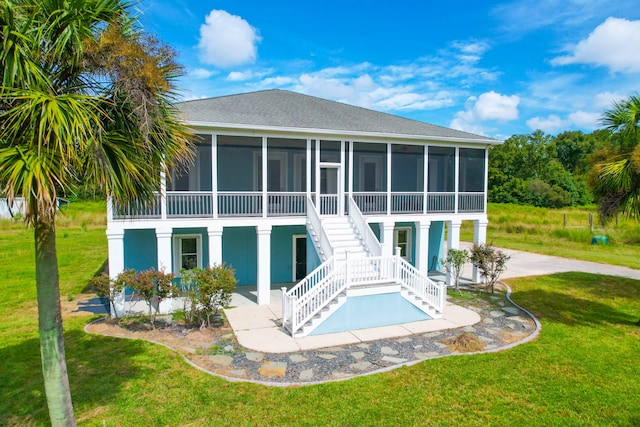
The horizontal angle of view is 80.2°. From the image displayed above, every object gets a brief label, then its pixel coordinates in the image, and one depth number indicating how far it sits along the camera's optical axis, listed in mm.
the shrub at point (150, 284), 9211
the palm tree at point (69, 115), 3463
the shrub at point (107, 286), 9438
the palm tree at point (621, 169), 8836
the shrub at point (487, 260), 12945
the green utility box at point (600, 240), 24656
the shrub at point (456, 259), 13015
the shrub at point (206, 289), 9297
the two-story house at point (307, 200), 10555
